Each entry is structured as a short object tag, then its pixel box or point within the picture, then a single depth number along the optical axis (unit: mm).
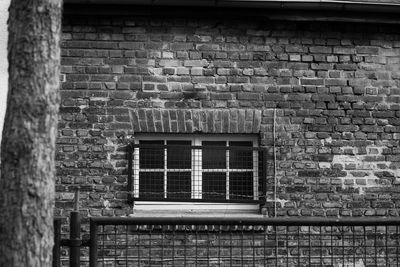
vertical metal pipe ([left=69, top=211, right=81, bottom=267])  5031
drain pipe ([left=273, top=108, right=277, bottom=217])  7738
